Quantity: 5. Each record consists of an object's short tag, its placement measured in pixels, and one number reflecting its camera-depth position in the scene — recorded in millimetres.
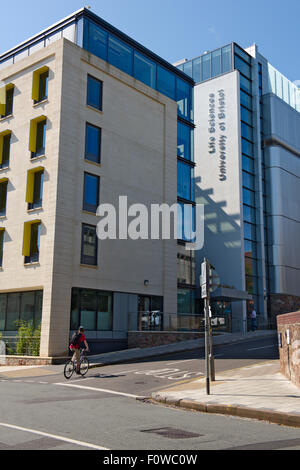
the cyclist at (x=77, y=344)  17859
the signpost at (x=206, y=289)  12859
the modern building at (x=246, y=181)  43156
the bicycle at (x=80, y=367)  17430
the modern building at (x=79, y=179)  25094
